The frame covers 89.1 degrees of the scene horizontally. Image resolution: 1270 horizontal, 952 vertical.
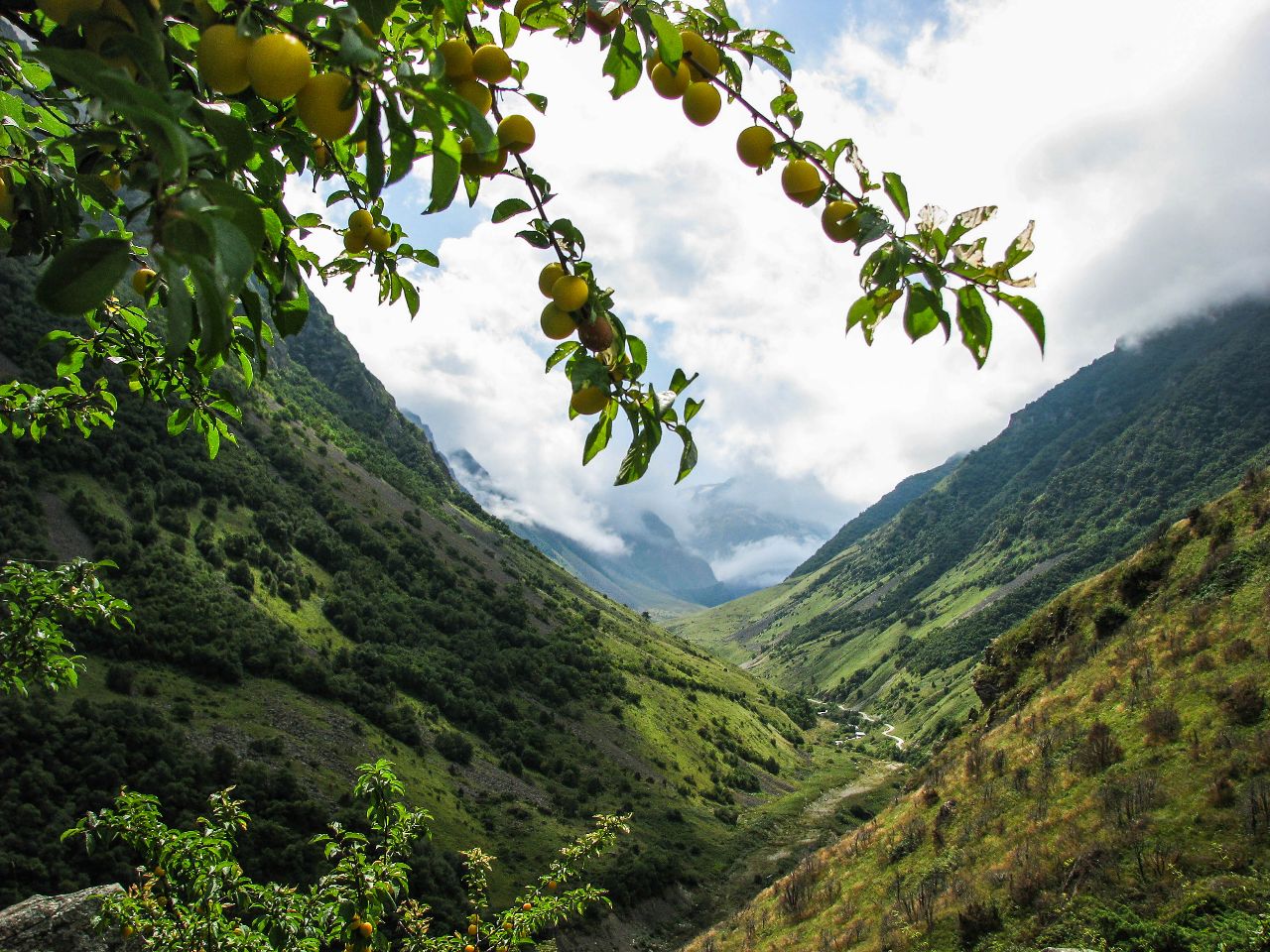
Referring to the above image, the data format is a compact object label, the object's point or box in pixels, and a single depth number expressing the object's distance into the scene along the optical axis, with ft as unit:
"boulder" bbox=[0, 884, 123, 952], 23.44
